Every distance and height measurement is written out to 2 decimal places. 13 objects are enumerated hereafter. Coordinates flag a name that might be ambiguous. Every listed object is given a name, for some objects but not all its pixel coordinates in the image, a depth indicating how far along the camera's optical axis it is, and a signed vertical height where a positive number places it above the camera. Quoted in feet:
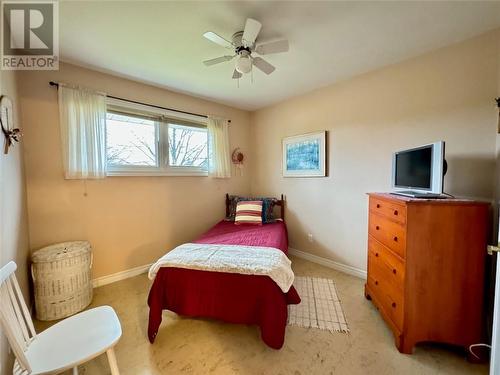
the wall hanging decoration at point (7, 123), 4.42 +1.29
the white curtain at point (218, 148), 10.78 +1.70
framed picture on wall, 9.45 +1.20
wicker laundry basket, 5.93 -3.01
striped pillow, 9.96 -1.65
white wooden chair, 3.16 -2.86
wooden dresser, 4.56 -2.07
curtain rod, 6.78 +3.22
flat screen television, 4.81 +0.24
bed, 4.94 -3.08
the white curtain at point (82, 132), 7.00 +1.68
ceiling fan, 4.98 +3.48
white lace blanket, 5.21 -2.21
